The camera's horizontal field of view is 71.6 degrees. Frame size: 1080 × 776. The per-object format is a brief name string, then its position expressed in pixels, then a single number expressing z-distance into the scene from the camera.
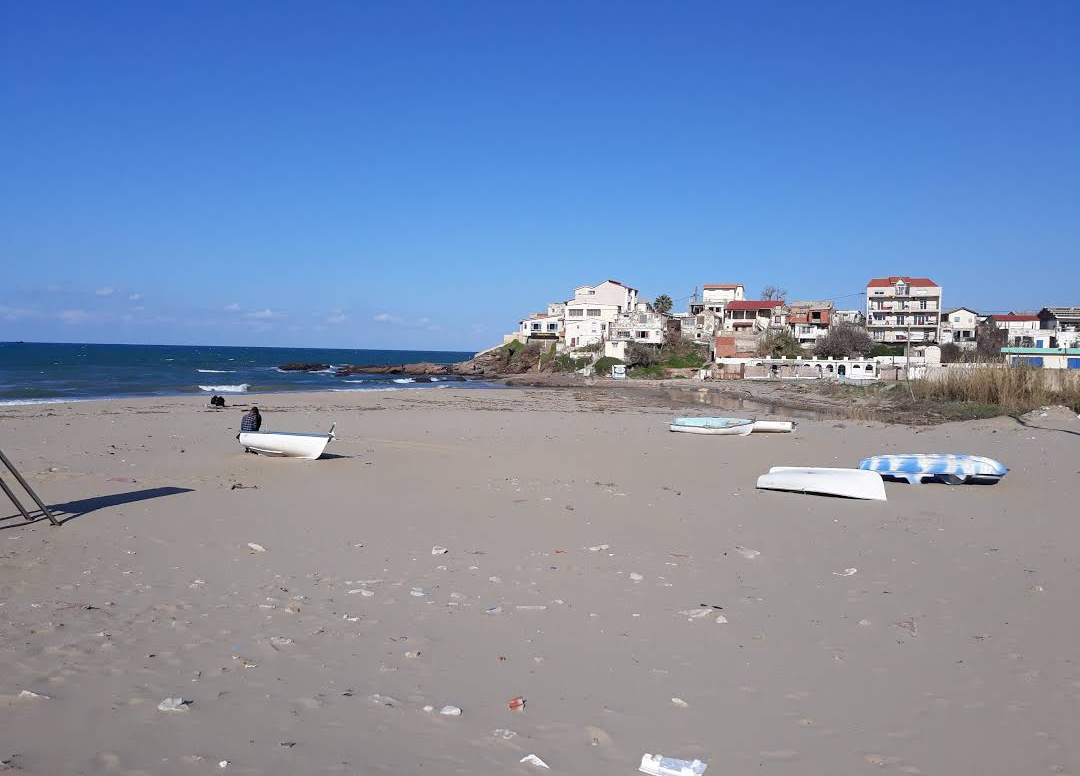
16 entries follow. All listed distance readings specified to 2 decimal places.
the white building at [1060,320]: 94.57
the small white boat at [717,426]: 25.62
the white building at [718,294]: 107.62
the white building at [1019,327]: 90.06
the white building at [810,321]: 89.61
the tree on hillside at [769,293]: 118.56
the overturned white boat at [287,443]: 17.27
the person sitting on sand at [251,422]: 18.55
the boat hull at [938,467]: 14.88
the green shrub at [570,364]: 85.88
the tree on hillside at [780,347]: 84.62
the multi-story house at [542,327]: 104.56
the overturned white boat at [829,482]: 13.50
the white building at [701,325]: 94.69
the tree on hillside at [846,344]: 80.56
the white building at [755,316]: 93.88
